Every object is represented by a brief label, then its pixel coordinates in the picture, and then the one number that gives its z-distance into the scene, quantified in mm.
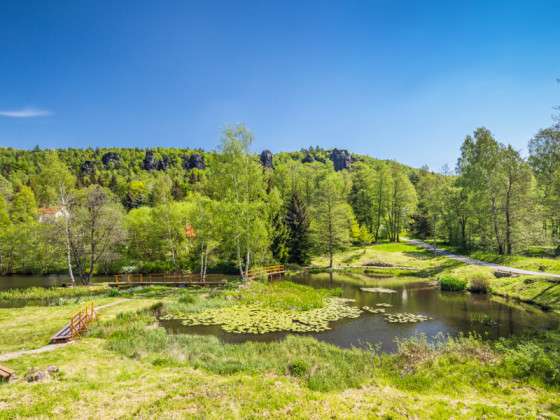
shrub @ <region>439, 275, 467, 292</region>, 28594
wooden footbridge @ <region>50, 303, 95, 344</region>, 14023
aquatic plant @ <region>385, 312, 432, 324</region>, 19516
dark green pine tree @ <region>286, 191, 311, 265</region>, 46469
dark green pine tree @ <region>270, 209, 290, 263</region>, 43853
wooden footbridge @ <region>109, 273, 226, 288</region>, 33656
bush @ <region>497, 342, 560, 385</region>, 9883
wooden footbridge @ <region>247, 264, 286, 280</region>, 34531
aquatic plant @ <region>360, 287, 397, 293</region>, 28734
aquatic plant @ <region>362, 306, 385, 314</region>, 21578
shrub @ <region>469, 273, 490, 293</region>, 27562
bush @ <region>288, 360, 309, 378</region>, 10677
